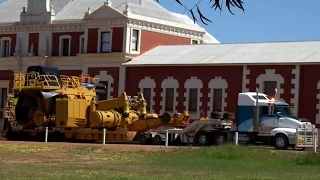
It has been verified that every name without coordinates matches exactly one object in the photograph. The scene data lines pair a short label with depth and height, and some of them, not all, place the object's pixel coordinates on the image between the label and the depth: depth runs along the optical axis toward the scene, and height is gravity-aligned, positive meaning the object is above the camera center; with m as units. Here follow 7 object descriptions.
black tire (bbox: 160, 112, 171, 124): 45.06 -1.65
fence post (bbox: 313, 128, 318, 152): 38.45 -2.08
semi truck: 40.28 -1.95
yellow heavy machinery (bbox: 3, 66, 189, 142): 45.34 -1.55
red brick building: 49.16 +2.16
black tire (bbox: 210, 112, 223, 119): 44.88 -1.38
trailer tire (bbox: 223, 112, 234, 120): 44.71 -1.41
